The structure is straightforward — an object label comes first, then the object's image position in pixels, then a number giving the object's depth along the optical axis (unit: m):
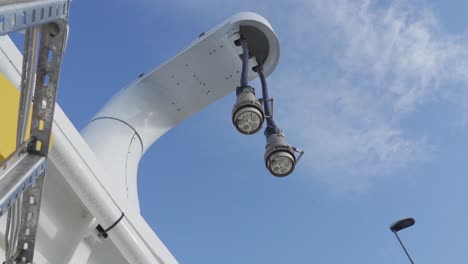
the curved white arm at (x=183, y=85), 3.82
